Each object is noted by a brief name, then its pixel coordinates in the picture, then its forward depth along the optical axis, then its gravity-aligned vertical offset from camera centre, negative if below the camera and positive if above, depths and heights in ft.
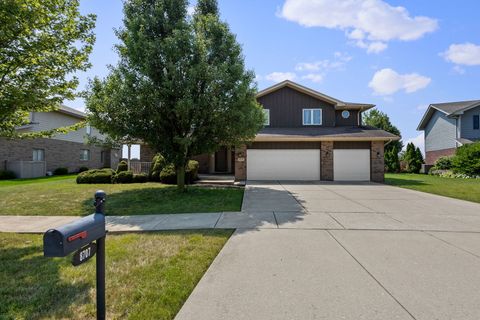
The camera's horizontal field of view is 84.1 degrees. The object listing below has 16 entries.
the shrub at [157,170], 53.72 -1.66
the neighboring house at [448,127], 82.94 +11.60
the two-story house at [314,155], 56.24 +1.32
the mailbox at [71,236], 6.23 -1.83
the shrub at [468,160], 67.77 +0.19
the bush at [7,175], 58.80 -2.81
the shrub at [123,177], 51.80 -2.96
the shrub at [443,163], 79.61 -0.67
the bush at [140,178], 52.77 -3.21
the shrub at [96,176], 50.80 -2.77
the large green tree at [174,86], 33.83 +9.83
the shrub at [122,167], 55.49 -1.06
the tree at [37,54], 16.88 +7.50
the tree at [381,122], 120.98 +18.44
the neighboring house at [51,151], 62.69 +3.16
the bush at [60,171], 72.54 -2.46
